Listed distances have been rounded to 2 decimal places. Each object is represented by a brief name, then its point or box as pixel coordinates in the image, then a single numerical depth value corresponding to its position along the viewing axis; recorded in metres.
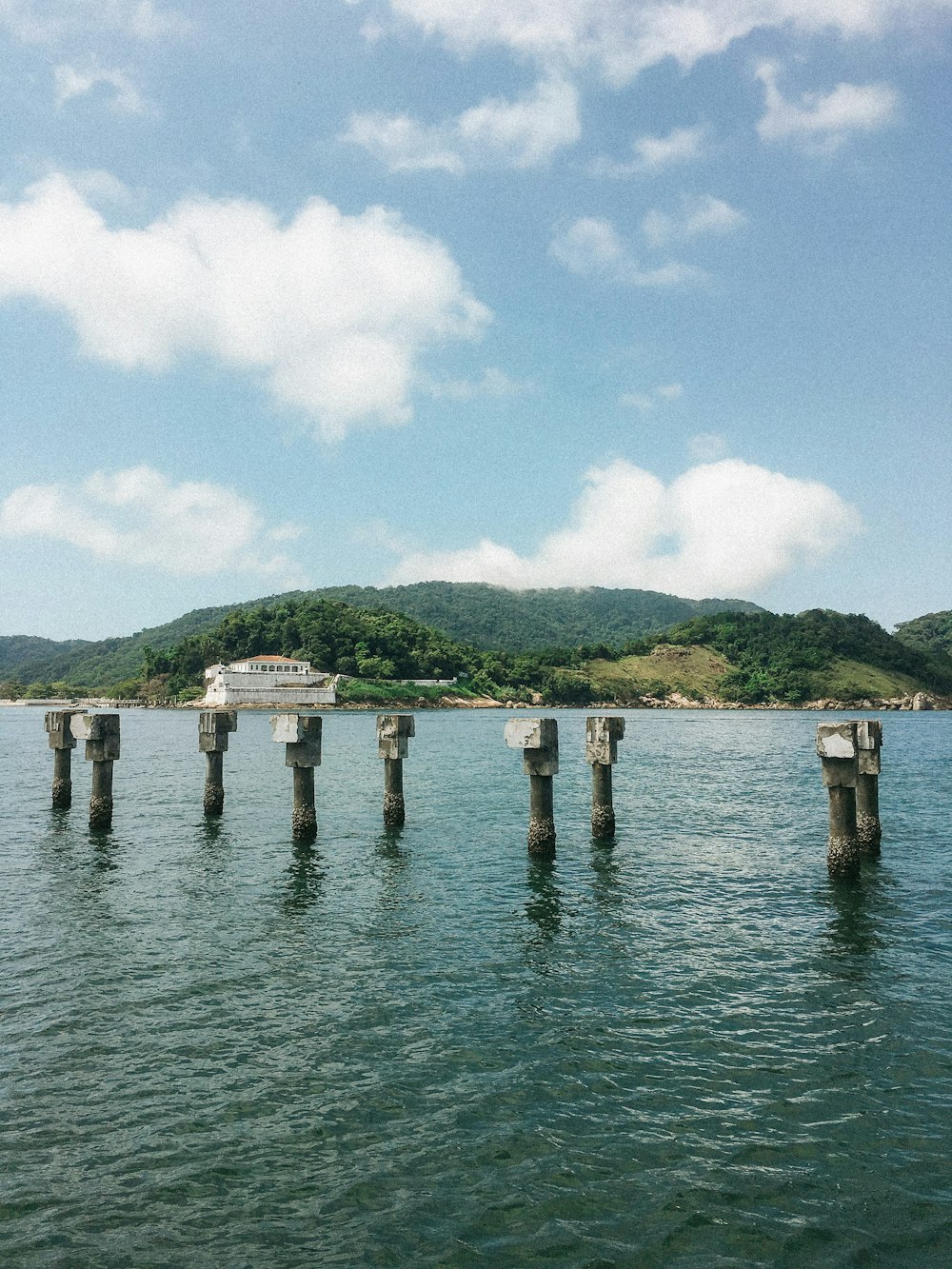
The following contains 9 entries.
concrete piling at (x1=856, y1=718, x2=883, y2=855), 23.72
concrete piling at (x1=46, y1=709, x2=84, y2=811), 32.19
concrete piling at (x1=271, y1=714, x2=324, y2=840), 25.99
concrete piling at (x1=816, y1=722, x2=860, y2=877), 19.81
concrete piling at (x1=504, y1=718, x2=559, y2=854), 22.52
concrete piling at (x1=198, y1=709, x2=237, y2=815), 29.75
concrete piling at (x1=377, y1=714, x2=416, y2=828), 27.75
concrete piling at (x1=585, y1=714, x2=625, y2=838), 25.47
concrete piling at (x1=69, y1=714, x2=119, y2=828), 28.38
